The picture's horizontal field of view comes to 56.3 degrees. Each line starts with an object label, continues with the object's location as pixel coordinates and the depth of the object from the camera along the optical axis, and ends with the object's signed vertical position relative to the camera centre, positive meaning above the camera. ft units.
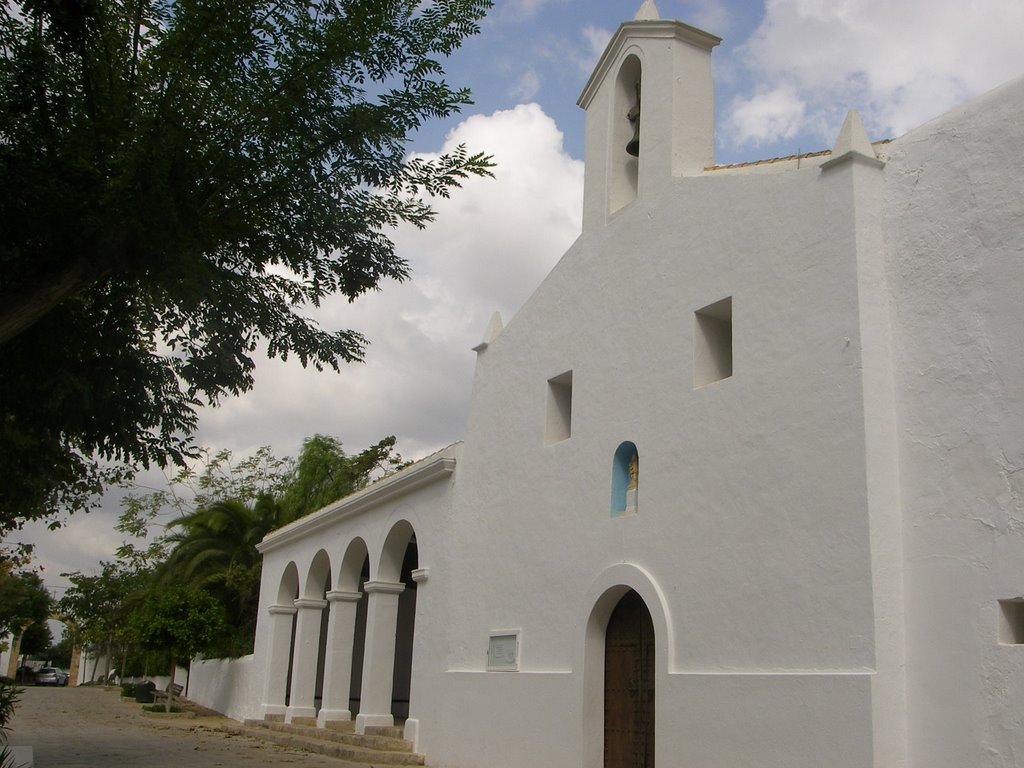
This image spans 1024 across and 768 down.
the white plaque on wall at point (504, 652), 33.27 -0.08
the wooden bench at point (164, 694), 88.22 -5.68
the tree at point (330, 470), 98.27 +17.66
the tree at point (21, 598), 87.04 +3.33
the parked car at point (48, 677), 162.81 -8.14
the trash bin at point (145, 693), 86.89 -5.32
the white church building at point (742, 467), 20.06 +4.96
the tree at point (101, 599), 119.34 +3.84
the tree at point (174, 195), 22.44 +10.88
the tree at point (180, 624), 69.05 +0.71
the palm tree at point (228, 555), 81.00 +6.69
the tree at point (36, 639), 175.20 -2.25
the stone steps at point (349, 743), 38.81 -4.44
